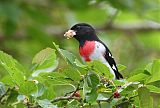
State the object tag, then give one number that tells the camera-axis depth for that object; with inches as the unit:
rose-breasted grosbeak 227.0
